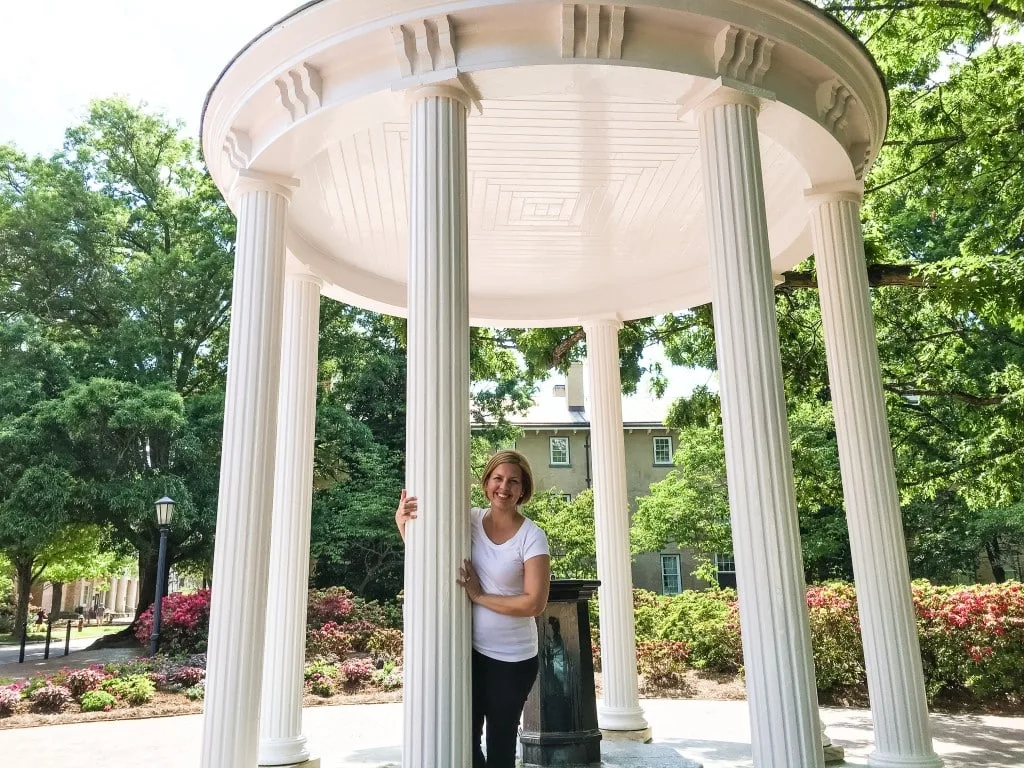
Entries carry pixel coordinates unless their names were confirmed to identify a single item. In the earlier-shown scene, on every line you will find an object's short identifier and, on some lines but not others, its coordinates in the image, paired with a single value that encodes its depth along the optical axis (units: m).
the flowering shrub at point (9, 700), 15.45
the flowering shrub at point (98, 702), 15.96
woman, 5.05
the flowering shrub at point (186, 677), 18.32
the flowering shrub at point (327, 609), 23.64
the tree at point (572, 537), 29.06
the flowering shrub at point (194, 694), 17.48
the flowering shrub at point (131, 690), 16.66
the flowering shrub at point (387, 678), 18.70
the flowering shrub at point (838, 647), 16.11
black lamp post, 20.36
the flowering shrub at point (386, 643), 21.71
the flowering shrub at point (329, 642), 21.77
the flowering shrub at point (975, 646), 15.05
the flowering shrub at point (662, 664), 18.22
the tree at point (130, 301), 26.02
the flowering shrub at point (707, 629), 19.41
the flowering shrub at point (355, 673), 18.88
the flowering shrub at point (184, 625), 22.06
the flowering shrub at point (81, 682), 16.58
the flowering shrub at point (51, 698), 15.83
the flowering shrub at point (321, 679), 18.23
